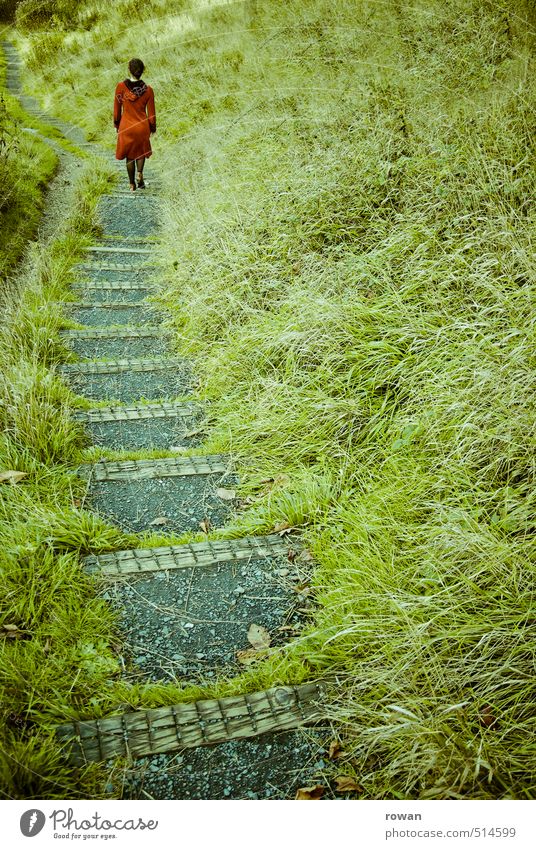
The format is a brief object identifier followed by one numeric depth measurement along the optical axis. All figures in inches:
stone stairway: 65.0
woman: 249.6
